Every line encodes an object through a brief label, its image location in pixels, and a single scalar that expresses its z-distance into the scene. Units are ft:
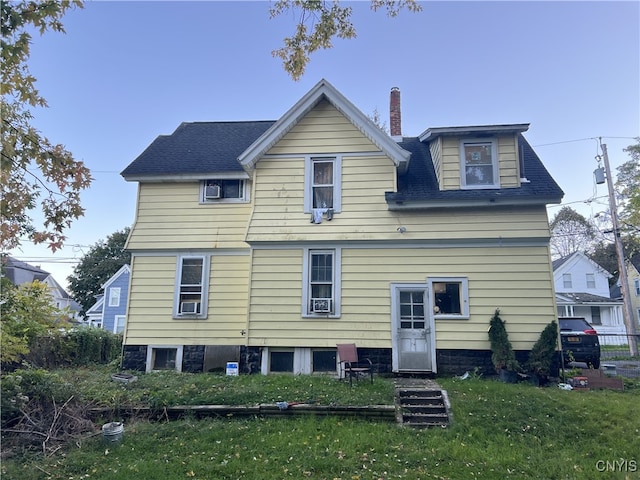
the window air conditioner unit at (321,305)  34.40
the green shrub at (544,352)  30.55
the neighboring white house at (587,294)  100.27
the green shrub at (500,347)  30.96
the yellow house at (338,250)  33.53
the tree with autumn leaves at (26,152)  15.42
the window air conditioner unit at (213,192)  39.63
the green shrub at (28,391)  21.44
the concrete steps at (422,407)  22.99
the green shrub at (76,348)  40.65
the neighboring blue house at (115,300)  99.66
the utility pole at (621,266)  59.06
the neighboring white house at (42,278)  106.93
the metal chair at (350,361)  28.89
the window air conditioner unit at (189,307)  38.22
